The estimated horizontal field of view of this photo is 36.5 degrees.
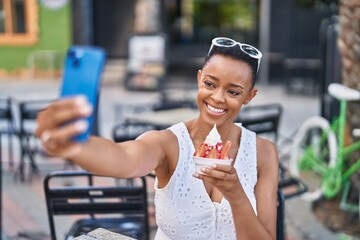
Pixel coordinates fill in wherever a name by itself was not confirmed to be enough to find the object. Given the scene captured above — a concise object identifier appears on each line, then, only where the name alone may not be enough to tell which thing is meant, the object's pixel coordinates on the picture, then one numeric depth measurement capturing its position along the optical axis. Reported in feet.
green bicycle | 15.58
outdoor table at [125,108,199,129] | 16.20
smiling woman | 6.17
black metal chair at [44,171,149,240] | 9.78
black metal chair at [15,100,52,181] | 18.92
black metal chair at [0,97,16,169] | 18.70
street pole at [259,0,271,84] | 43.42
